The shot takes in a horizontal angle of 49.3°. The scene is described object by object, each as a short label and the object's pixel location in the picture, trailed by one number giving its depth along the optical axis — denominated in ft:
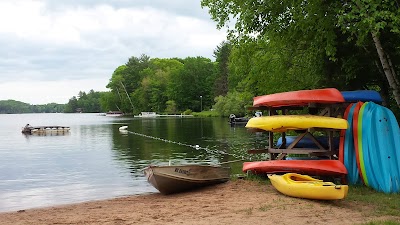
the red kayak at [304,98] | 37.24
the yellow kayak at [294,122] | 36.06
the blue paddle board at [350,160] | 36.58
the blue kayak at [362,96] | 40.40
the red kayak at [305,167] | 35.47
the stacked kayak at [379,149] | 33.78
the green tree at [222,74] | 353.72
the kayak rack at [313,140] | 37.63
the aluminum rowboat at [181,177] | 42.09
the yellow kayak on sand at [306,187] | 29.40
